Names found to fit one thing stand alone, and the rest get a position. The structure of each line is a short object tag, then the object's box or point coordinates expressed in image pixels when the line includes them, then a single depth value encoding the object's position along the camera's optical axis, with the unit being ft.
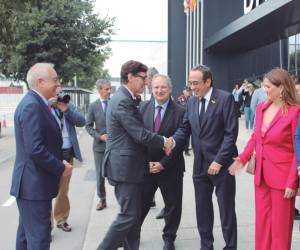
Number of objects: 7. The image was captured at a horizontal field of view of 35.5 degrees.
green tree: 75.87
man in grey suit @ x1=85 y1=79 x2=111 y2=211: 22.12
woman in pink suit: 12.89
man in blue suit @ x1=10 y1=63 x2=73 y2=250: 11.42
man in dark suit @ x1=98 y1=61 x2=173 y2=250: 13.50
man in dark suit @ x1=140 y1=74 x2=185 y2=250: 16.25
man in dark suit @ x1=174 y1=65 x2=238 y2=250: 14.70
